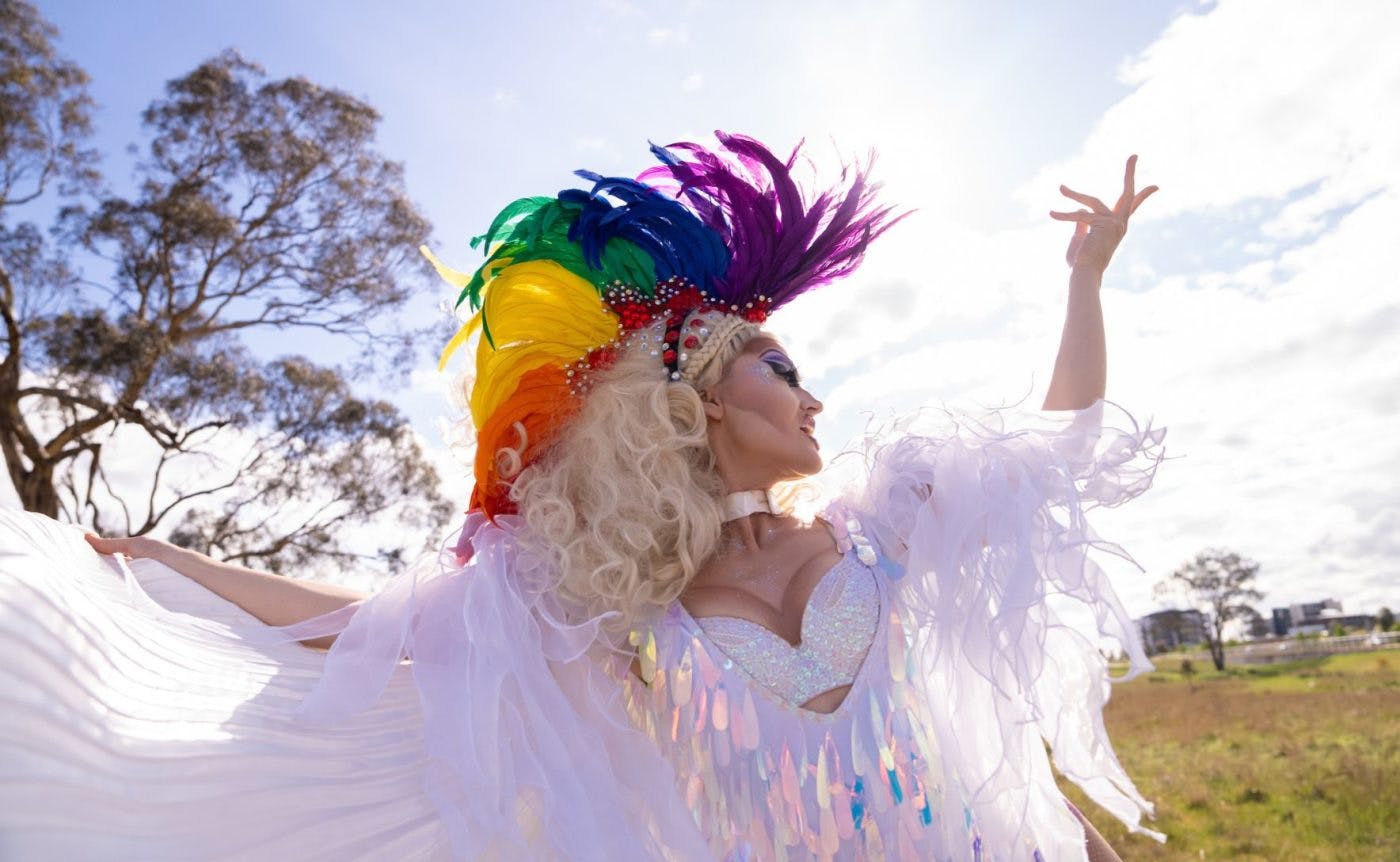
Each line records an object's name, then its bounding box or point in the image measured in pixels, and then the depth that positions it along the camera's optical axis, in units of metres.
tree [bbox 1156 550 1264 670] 33.34
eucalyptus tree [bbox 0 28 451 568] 10.48
